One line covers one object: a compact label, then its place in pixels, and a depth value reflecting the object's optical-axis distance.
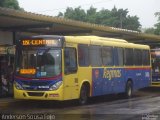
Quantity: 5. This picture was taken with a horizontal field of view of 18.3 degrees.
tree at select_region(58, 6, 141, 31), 84.00
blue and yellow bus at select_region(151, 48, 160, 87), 29.78
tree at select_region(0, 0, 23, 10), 48.41
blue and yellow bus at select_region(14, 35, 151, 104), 17.95
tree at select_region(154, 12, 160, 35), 67.88
